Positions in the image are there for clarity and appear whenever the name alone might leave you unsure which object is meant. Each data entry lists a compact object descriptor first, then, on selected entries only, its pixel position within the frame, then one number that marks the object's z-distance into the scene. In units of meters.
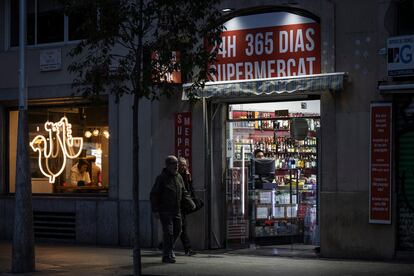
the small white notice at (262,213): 15.07
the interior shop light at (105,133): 16.47
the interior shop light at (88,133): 16.88
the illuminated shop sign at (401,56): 12.36
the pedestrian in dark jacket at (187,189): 13.77
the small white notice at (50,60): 16.81
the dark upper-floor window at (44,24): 17.08
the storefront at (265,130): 13.81
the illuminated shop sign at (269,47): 13.71
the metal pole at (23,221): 11.83
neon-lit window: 16.69
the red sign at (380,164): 12.66
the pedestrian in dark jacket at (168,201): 12.71
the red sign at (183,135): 14.88
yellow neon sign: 17.14
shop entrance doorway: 14.70
